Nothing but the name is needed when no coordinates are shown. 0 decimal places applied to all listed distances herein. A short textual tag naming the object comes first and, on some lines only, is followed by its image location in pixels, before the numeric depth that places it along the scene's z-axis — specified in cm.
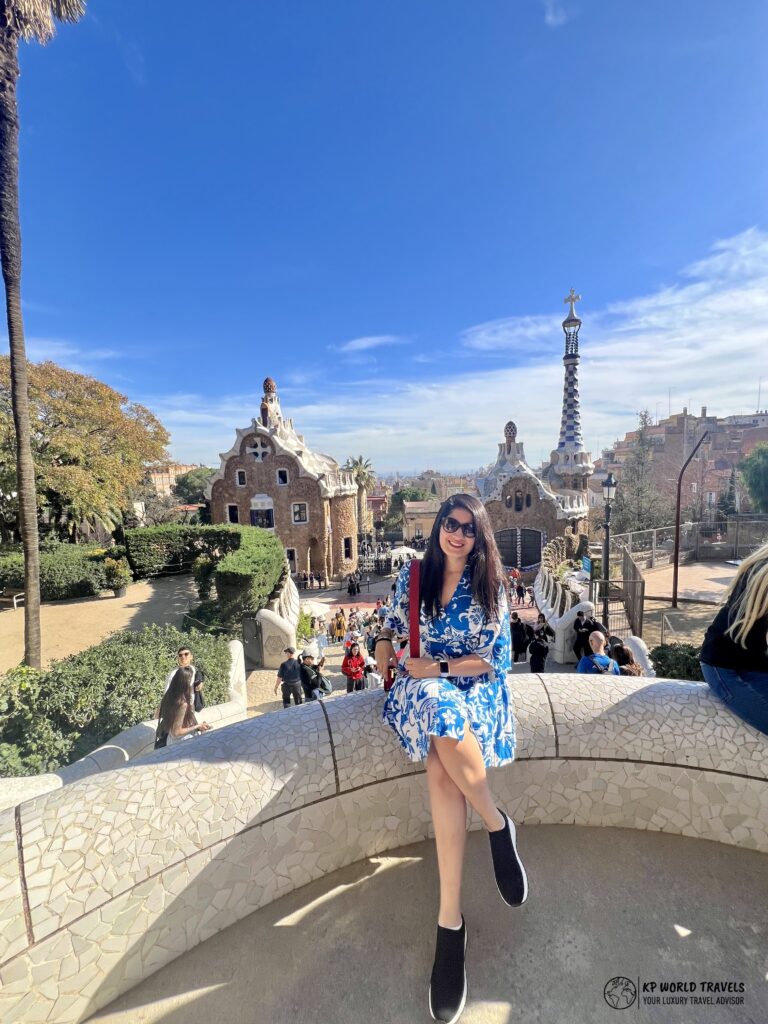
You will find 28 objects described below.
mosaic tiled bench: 165
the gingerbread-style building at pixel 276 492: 2620
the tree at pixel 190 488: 5450
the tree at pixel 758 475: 2545
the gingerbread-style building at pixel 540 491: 2789
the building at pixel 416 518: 4347
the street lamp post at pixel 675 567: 1183
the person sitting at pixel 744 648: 210
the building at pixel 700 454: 4072
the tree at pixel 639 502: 2859
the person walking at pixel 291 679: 701
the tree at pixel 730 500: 3472
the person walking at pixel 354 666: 769
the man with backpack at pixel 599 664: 420
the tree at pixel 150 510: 3306
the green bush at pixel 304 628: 1449
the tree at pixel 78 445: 1848
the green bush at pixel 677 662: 571
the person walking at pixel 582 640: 674
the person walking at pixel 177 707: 416
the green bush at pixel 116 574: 1683
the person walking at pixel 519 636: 871
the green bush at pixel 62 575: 1608
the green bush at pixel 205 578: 1500
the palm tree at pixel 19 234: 750
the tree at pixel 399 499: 5788
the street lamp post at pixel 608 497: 1228
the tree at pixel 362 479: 4543
